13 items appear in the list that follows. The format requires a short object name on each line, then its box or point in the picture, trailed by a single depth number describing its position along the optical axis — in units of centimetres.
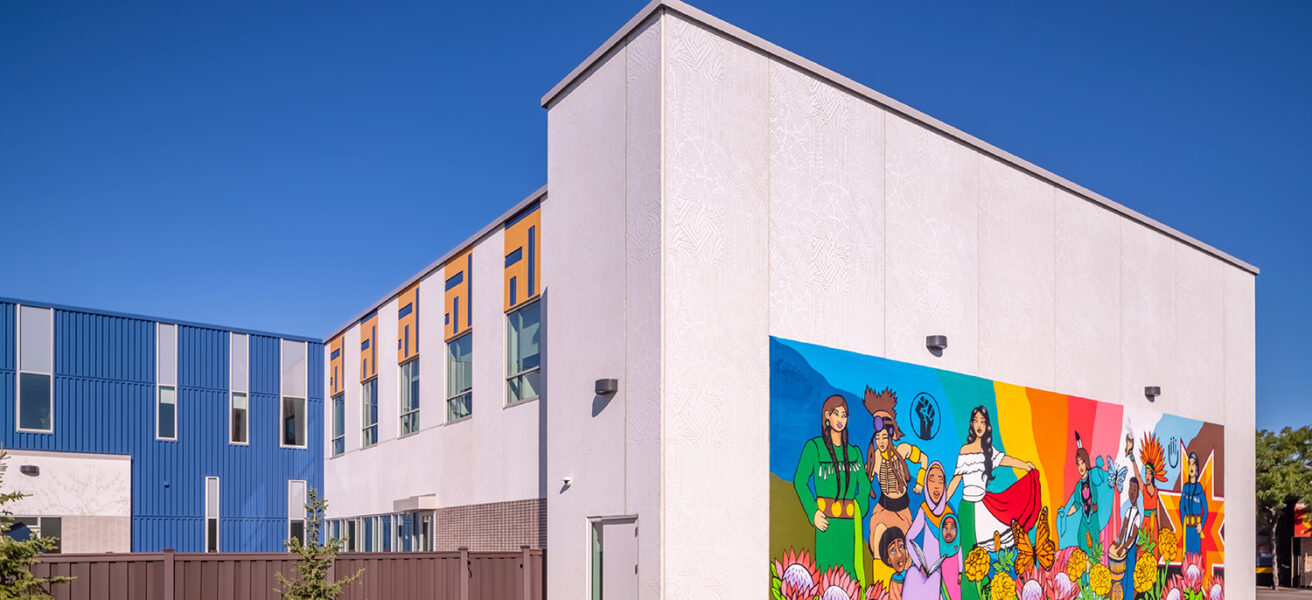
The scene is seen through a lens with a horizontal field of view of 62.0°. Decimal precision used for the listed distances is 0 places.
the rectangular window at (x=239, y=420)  3215
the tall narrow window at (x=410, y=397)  2452
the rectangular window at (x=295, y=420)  3291
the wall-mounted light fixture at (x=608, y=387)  1436
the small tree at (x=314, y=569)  1315
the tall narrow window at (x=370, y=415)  2738
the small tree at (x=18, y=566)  1161
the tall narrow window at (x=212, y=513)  3114
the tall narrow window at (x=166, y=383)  3061
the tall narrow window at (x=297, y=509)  3253
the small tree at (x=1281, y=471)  4672
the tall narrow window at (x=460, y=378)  2138
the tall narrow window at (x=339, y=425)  3006
